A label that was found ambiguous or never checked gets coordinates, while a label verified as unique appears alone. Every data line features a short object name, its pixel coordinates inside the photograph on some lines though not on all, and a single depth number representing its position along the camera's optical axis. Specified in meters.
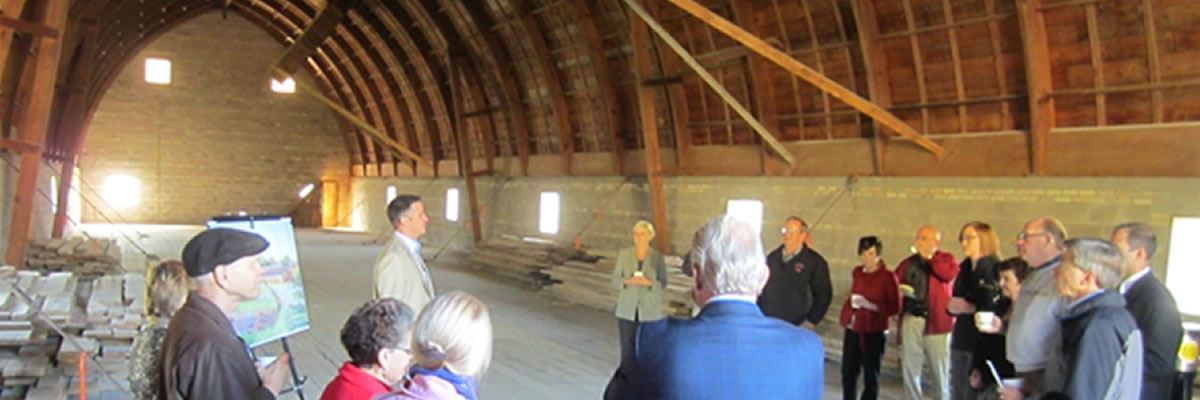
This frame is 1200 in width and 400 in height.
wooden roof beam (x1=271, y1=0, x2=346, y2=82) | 21.91
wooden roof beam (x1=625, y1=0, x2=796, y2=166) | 10.86
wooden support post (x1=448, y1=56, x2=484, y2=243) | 20.12
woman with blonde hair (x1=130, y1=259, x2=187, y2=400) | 3.25
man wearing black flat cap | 2.83
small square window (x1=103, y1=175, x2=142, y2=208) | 29.75
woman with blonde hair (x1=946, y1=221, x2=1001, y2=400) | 5.55
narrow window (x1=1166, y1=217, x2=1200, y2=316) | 8.29
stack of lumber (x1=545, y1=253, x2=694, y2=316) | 11.79
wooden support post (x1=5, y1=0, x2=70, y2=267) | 10.23
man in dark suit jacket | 4.33
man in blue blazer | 2.25
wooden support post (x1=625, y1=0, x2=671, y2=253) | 13.38
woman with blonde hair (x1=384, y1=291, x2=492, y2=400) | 2.43
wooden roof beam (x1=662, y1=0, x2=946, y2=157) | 9.91
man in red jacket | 6.37
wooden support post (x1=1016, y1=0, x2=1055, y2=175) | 9.03
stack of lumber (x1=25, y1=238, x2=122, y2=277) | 13.27
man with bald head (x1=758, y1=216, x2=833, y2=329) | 6.52
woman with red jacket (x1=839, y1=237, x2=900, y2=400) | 6.56
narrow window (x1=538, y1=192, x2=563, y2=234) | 19.64
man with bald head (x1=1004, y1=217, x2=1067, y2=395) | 3.96
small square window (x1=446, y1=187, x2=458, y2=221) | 24.47
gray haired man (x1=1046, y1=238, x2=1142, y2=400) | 3.57
